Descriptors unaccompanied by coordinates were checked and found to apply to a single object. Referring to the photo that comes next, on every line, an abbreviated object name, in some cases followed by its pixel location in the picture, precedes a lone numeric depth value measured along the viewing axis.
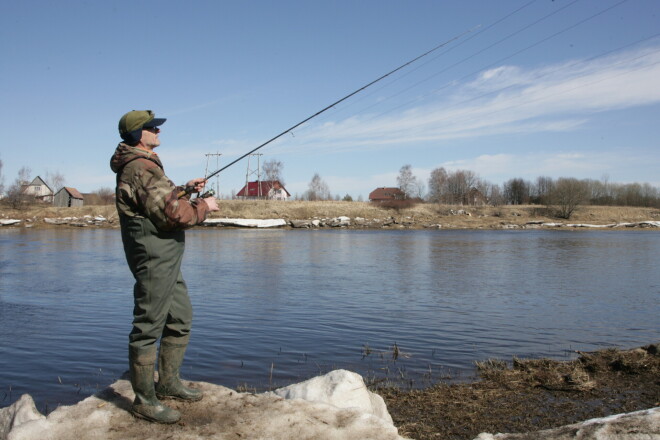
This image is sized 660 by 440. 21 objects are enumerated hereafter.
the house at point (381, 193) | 102.39
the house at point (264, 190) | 93.25
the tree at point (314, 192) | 101.38
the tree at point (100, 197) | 91.74
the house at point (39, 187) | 95.55
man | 4.02
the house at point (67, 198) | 81.38
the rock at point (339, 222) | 59.53
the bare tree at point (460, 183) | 101.19
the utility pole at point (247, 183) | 80.19
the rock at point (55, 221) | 56.49
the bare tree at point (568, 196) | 69.06
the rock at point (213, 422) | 3.76
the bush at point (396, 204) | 67.04
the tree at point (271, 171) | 95.62
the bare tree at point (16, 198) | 61.09
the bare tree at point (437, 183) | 100.88
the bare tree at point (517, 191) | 109.75
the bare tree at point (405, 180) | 95.31
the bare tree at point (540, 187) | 102.95
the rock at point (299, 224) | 57.84
